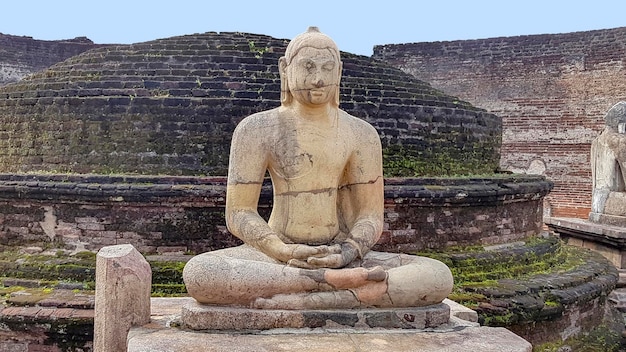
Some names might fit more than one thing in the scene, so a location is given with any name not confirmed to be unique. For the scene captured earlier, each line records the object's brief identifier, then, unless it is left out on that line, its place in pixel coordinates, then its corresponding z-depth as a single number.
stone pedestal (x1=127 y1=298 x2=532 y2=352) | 2.95
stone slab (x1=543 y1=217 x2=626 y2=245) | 8.76
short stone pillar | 3.33
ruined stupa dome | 7.08
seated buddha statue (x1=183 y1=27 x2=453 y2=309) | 3.27
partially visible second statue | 9.27
